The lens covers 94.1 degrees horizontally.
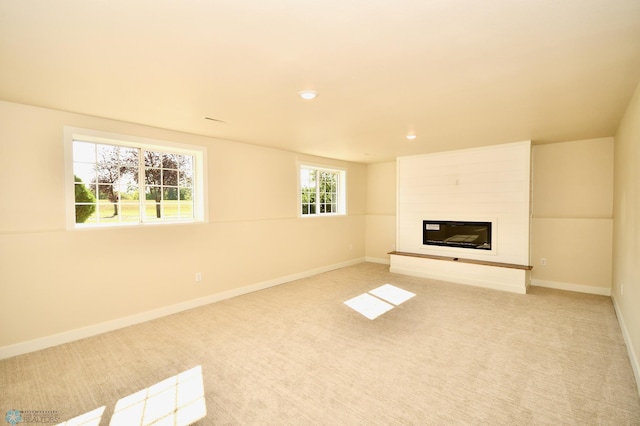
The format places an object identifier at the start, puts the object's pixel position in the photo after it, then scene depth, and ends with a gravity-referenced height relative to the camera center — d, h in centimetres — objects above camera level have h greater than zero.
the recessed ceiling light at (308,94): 256 +99
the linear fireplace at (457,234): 528 -51
